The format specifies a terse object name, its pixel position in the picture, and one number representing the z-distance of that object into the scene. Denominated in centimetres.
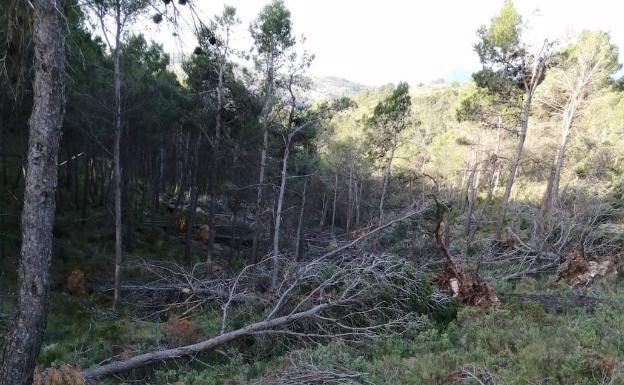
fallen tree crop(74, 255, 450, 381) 696
